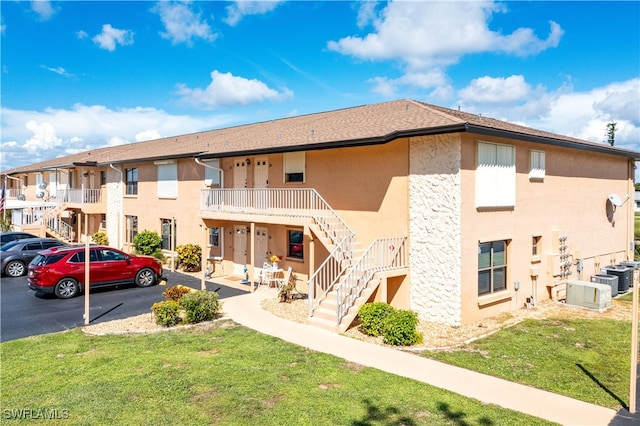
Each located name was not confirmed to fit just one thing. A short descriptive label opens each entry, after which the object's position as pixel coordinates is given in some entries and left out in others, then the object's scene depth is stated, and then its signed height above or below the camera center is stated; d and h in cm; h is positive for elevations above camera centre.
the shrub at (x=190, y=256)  2016 -203
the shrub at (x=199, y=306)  1200 -262
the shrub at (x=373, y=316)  1065 -259
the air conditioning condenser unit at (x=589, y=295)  1396 -272
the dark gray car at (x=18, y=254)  1916 -186
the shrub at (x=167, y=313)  1170 -274
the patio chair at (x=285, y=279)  1518 -246
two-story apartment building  1188 +20
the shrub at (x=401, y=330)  1016 -279
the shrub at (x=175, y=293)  1291 -242
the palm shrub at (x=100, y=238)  2619 -157
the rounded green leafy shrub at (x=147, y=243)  2218 -156
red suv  1459 -205
